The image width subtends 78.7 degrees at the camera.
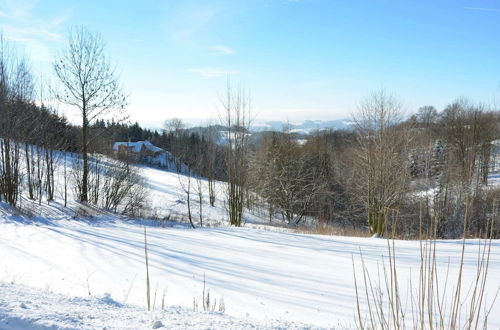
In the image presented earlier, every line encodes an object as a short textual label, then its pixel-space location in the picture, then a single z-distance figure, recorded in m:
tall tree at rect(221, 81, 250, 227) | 14.11
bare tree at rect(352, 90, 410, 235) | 12.92
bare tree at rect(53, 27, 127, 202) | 12.69
